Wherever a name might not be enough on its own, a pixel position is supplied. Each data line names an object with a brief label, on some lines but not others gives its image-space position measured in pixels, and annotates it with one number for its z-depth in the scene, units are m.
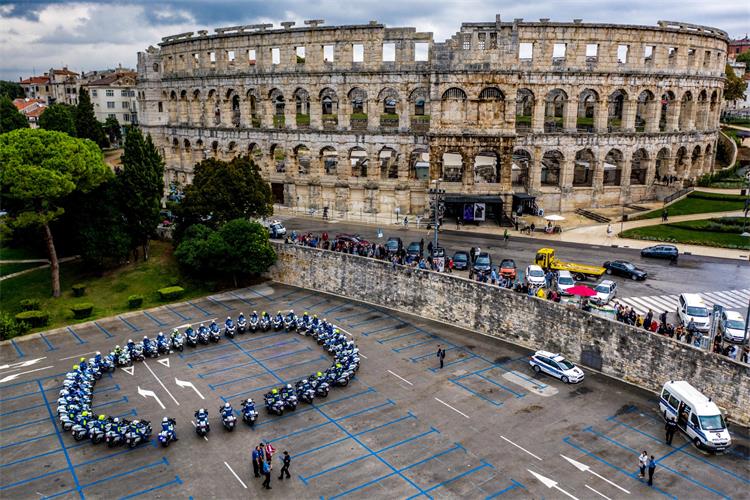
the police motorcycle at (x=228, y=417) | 37.09
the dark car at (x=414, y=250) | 60.06
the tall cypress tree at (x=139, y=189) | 64.06
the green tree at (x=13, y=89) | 177.18
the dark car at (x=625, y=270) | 55.12
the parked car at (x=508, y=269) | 54.14
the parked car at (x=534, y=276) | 52.25
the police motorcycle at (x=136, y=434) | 35.66
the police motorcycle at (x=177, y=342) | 48.28
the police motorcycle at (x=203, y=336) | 49.16
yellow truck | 54.75
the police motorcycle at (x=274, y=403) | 39.00
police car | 42.81
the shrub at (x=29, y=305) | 56.41
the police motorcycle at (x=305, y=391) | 40.31
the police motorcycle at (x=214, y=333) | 49.63
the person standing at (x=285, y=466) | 32.72
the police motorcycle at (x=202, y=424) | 36.50
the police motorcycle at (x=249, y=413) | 37.69
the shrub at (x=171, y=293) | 59.53
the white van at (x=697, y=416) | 34.91
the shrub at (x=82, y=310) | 55.53
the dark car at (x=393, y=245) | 61.12
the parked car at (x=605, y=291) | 48.75
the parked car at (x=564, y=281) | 50.59
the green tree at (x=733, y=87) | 112.75
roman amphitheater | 74.38
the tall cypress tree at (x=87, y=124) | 108.44
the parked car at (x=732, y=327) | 42.09
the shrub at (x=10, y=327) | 51.78
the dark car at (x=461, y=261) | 57.66
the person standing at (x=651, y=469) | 32.41
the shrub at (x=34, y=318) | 53.75
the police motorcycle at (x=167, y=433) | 35.62
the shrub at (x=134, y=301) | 57.62
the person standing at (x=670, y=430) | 35.88
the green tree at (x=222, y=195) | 62.81
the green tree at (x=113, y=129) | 133.25
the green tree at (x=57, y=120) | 90.81
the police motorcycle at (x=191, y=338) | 48.72
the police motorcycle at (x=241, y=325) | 51.26
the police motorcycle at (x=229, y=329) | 50.59
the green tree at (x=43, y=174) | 54.88
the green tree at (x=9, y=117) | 98.31
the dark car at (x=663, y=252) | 60.17
